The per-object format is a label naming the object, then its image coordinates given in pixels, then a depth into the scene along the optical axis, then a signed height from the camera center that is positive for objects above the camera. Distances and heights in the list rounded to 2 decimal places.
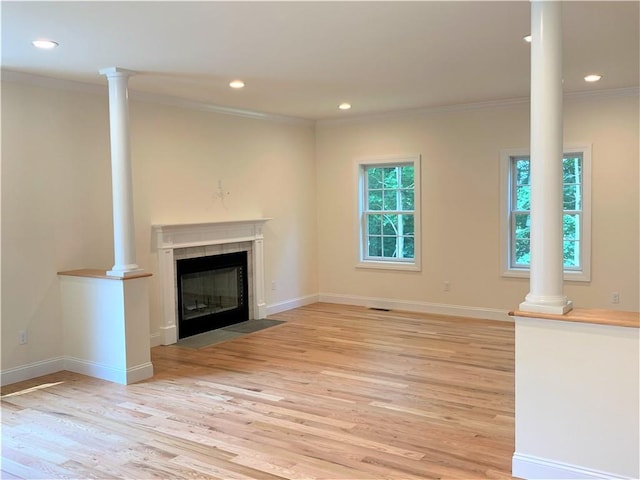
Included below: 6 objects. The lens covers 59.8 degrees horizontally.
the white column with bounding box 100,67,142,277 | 4.54 +0.33
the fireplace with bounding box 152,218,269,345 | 5.74 -0.36
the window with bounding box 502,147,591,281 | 6.00 +0.03
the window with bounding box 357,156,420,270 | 7.18 +0.07
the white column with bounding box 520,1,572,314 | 2.75 +0.29
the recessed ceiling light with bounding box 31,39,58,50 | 3.64 +1.19
